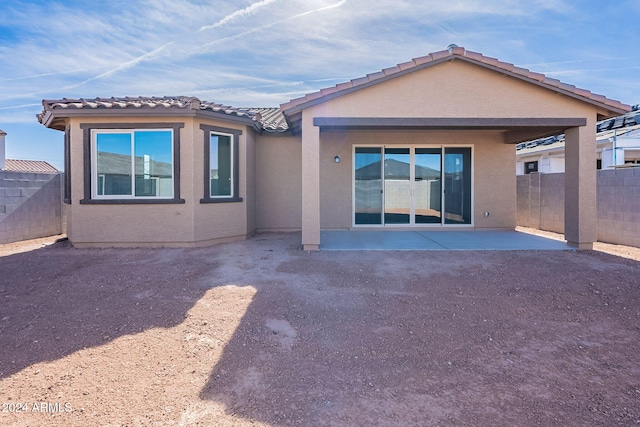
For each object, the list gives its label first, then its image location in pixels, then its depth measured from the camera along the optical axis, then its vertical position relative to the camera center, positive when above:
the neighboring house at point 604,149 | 13.59 +2.45
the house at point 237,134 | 7.85 +1.79
